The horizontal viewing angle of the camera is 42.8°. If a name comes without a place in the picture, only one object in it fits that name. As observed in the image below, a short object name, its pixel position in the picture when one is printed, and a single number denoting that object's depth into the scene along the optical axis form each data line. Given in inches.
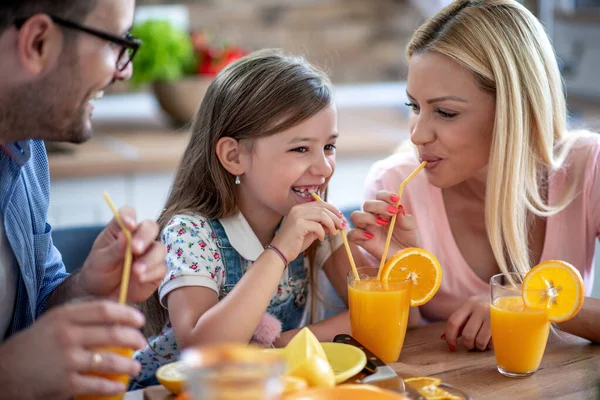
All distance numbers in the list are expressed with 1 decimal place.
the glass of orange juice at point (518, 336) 50.6
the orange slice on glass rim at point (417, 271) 55.9
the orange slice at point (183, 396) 41.4
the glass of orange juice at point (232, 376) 29.7
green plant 126.9
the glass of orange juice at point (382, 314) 53.7
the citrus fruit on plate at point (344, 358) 46.4
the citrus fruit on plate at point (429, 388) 45.2
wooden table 47.8
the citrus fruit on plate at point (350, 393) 38.3
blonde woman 65.5
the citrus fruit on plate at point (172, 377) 44.8
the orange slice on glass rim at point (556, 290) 50.9
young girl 60.0
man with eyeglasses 40.0
